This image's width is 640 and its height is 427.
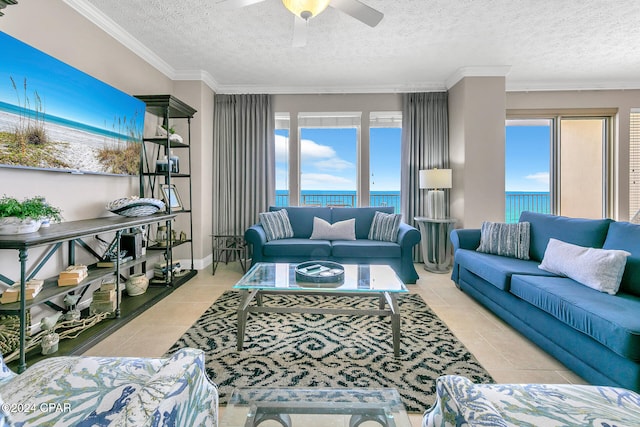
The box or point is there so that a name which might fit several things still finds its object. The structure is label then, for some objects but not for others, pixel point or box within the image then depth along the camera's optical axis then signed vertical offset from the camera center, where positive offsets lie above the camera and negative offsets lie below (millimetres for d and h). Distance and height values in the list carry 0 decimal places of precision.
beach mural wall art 1931 +753
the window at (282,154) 4938 +972
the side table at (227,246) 4117 -492
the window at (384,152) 4844 +992
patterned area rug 1725 -954
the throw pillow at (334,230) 4043 -229
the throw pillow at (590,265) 1972 -369
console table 1673 -187
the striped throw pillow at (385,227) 3902 -186
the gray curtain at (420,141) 4625 +1121
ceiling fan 1992 +1443
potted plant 1771 -11
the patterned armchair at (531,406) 773 -621
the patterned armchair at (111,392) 745 -572
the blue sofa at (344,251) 3602 -456
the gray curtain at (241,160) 4715 +841
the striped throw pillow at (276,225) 3986 -159
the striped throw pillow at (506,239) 2957 -267
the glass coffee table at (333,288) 2065 -534
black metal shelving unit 3360 +608
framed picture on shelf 3441 +196
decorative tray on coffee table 2270 -478
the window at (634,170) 4562 +659
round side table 4195 -430
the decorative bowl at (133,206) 2814 +67
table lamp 4145 +391
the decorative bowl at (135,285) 3035 -733
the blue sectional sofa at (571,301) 1512 -563
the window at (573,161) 4672 +823
